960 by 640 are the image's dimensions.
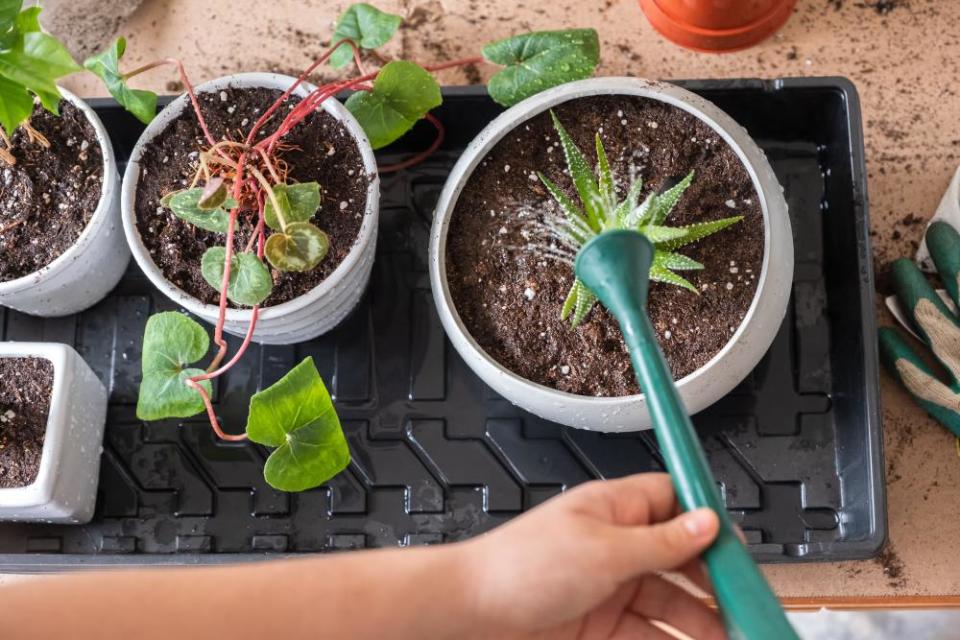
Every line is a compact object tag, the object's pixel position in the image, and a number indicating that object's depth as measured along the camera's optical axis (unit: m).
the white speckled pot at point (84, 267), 0.93
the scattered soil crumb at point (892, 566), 0.98
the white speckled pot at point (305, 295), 0.88
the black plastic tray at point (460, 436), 0.96
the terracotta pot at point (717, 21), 1.05
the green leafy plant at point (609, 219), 0.83
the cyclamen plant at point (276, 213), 0.83
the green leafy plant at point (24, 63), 0.80
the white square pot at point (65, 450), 0.90
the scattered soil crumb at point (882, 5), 1.11
